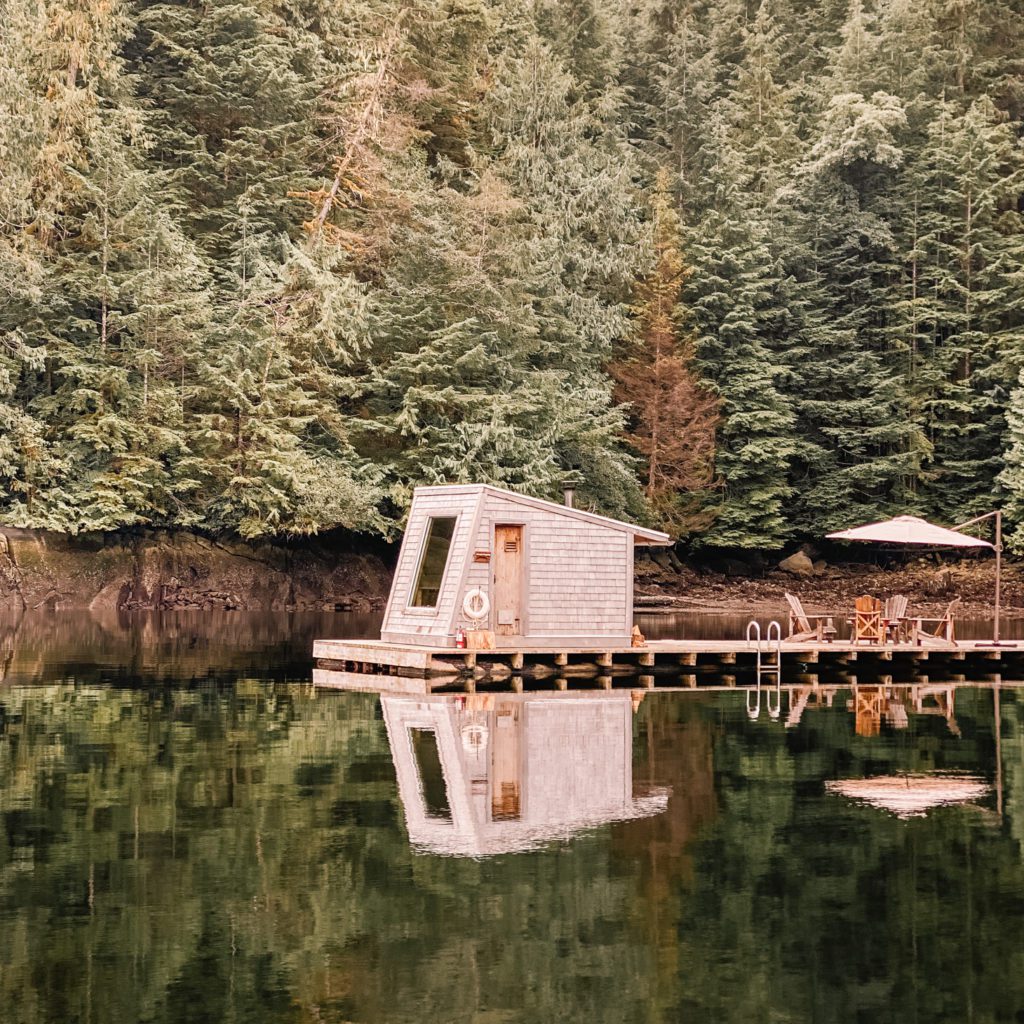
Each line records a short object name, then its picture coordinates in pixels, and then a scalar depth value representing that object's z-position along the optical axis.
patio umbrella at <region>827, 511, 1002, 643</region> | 27.36
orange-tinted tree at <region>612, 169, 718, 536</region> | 48.72
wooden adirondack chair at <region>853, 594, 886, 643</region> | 27.17
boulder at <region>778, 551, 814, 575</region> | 50.03
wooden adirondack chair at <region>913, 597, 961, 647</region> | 26.91
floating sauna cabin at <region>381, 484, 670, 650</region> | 25.33
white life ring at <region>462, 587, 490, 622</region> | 25.11
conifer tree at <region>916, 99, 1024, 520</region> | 50.41
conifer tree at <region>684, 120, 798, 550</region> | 49.00
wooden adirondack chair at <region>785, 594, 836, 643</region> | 26.89
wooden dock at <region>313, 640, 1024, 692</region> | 24.69
